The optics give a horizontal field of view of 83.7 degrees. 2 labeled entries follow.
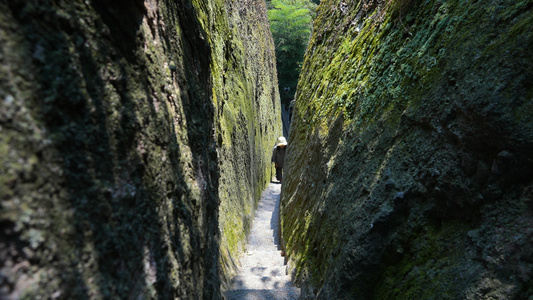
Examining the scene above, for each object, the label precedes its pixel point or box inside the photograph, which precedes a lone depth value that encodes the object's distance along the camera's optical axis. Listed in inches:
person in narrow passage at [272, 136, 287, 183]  434.9
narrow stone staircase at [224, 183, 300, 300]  142.1
